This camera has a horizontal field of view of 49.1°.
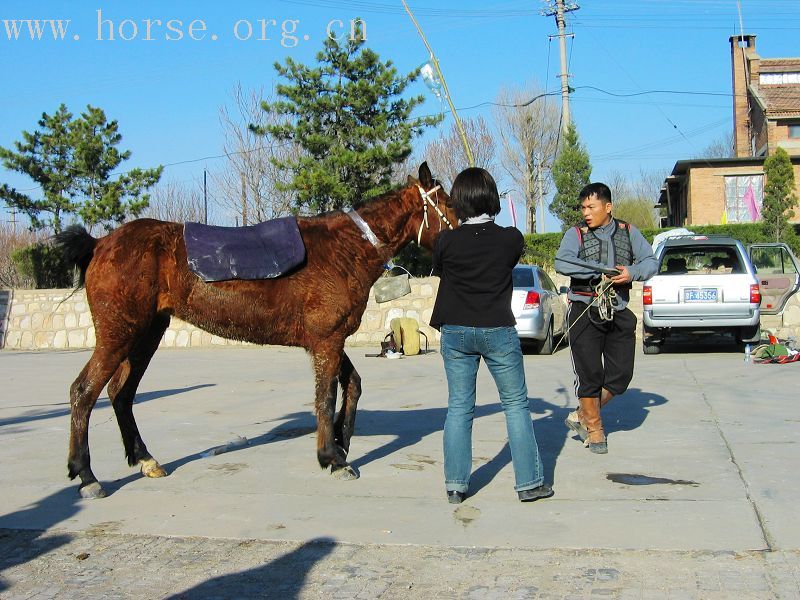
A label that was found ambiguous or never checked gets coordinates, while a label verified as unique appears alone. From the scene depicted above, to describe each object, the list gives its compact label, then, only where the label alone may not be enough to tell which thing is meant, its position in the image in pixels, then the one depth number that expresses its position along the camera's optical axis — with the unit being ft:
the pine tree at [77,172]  89.92
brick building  140.46
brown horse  19.40
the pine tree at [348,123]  83.76
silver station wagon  45.60
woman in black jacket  17.20
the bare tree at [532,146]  158.10
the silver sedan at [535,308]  48.39
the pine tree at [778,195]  106.22
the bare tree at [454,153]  159.22
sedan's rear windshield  50.44
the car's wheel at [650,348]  48.88
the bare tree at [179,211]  122.21
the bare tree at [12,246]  84.94
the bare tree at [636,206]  199.50
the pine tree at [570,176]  108.78
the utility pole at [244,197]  108.99
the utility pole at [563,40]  110.38
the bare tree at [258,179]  107.24
